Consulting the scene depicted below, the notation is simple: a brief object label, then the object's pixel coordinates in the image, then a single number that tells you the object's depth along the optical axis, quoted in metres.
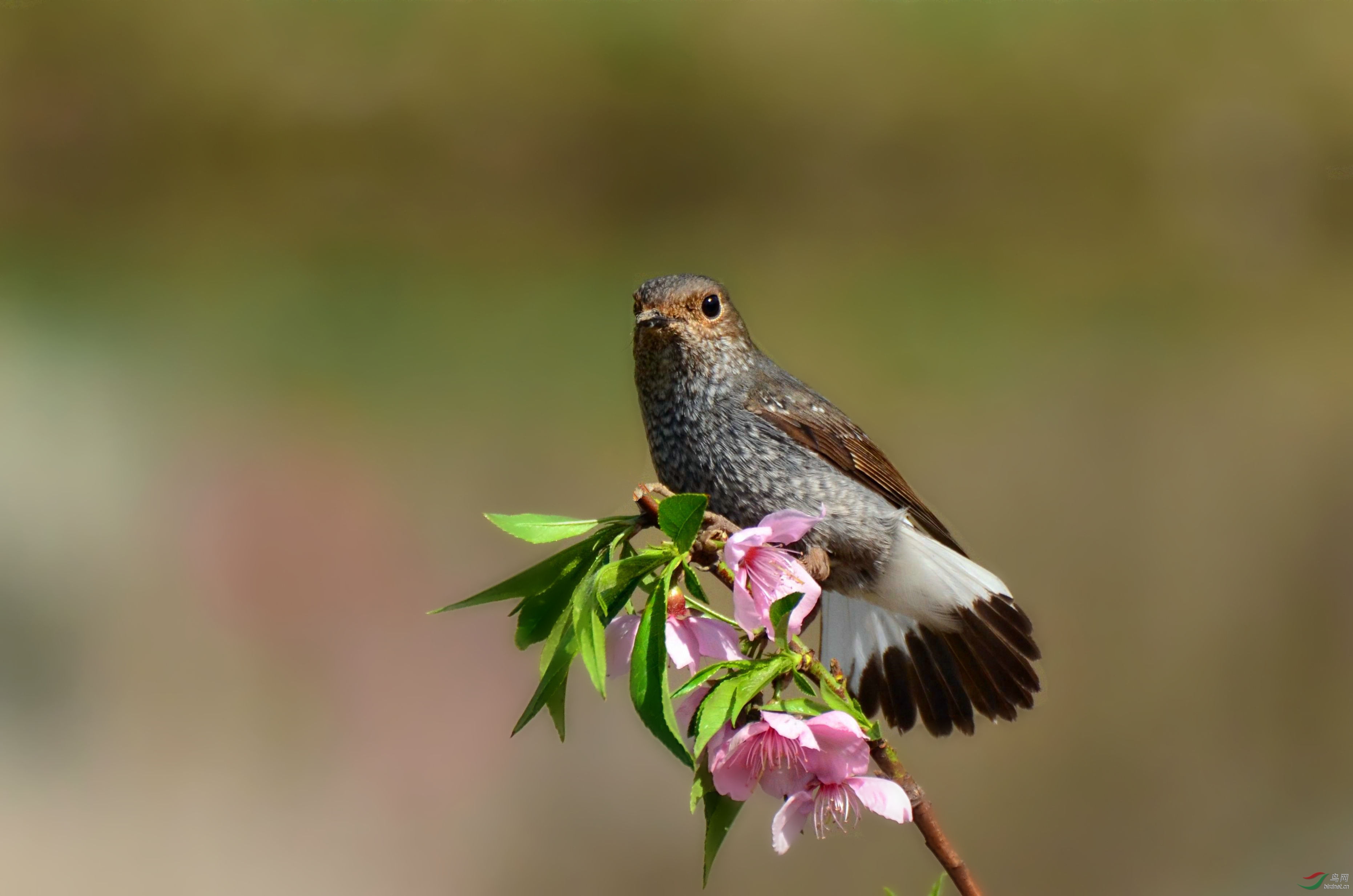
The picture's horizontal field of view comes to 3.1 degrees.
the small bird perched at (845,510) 5.79
